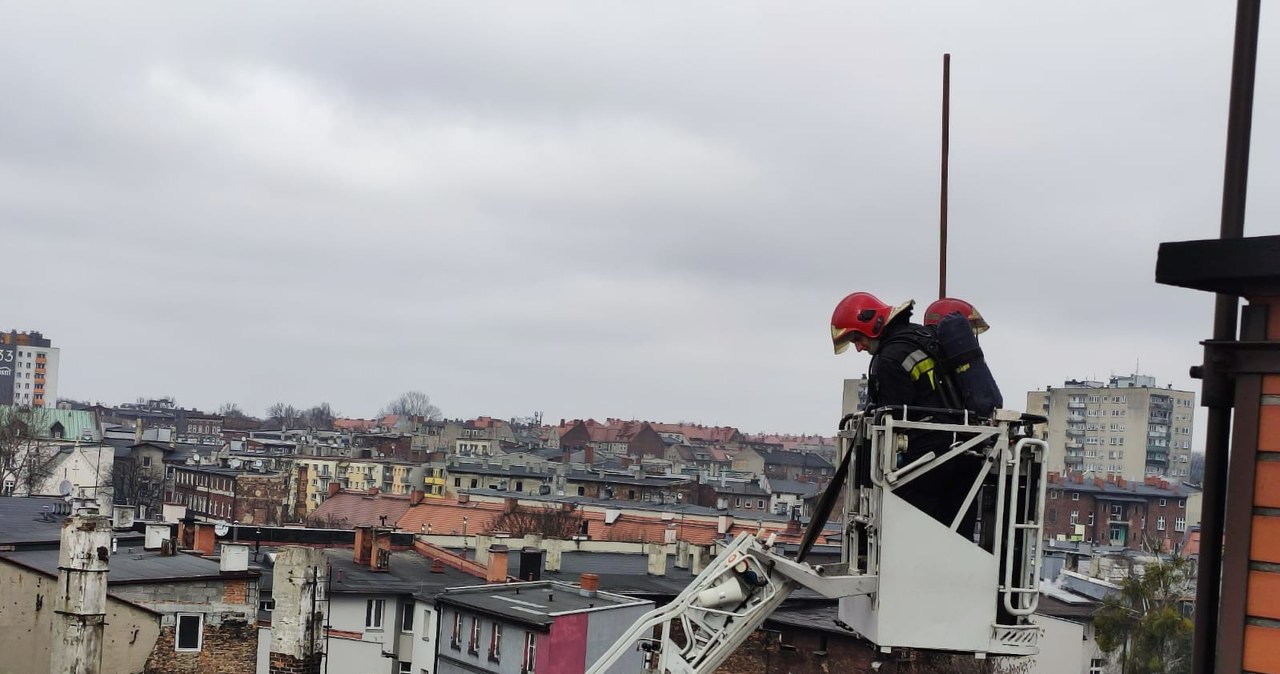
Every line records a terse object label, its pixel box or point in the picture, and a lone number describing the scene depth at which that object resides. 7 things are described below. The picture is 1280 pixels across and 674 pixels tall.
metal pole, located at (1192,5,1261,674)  6.60
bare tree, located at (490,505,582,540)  80.03
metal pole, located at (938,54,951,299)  9.65
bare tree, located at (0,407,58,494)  107.31
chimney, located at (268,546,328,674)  26.30
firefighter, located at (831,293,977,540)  8.31
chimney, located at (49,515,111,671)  24.25
